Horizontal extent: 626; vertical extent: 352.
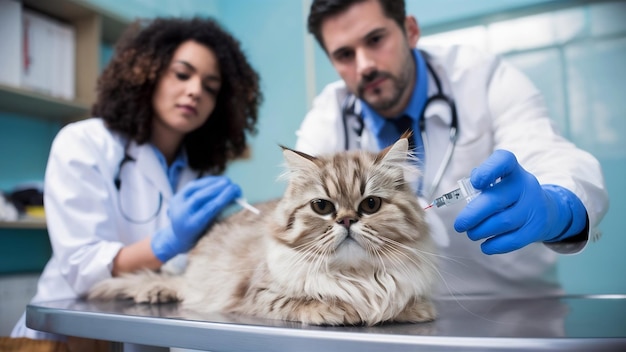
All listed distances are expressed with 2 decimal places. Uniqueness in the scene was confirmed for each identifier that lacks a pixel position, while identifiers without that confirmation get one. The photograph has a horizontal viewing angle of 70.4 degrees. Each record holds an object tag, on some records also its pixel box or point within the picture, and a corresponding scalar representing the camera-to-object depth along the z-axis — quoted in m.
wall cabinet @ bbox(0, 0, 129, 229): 2.72
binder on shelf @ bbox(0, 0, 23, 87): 2.50
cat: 0.91
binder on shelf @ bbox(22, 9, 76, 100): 2.65
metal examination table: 0.70
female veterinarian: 1.54
